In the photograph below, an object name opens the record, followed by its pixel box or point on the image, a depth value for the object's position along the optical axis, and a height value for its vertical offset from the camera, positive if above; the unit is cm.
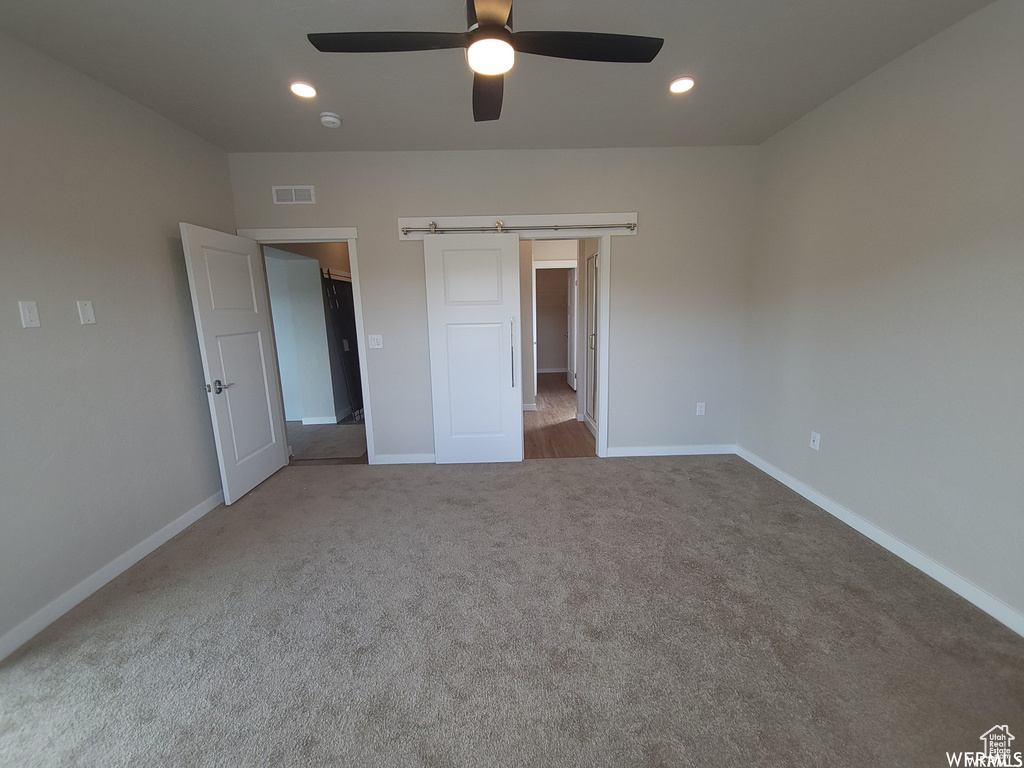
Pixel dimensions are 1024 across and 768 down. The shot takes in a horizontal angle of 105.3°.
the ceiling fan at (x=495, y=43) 141 +102
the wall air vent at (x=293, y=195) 313 +99
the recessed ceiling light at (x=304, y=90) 218 +129
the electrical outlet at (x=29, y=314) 173 +6
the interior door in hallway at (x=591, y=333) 426 -23
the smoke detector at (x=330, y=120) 249 +128
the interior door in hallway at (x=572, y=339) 697 -46
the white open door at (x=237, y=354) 259 -23
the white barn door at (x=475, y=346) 322 -25
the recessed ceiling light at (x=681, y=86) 221 +128
